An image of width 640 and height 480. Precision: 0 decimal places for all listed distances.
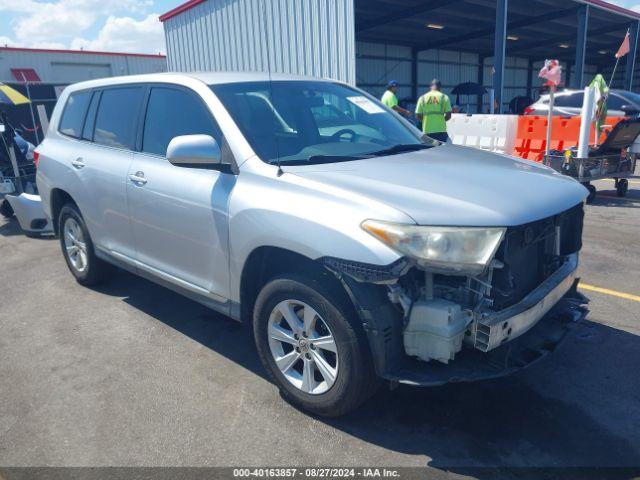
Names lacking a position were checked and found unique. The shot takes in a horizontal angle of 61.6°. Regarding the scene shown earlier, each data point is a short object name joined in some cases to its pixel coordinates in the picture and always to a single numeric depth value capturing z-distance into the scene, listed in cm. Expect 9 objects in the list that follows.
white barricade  1039
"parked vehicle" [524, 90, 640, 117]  1204
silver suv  253
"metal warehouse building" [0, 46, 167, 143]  2806
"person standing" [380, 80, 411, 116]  1150
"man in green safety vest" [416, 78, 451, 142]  1007
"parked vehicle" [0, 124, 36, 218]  793
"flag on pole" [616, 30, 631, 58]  1258
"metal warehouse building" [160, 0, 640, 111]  1359
